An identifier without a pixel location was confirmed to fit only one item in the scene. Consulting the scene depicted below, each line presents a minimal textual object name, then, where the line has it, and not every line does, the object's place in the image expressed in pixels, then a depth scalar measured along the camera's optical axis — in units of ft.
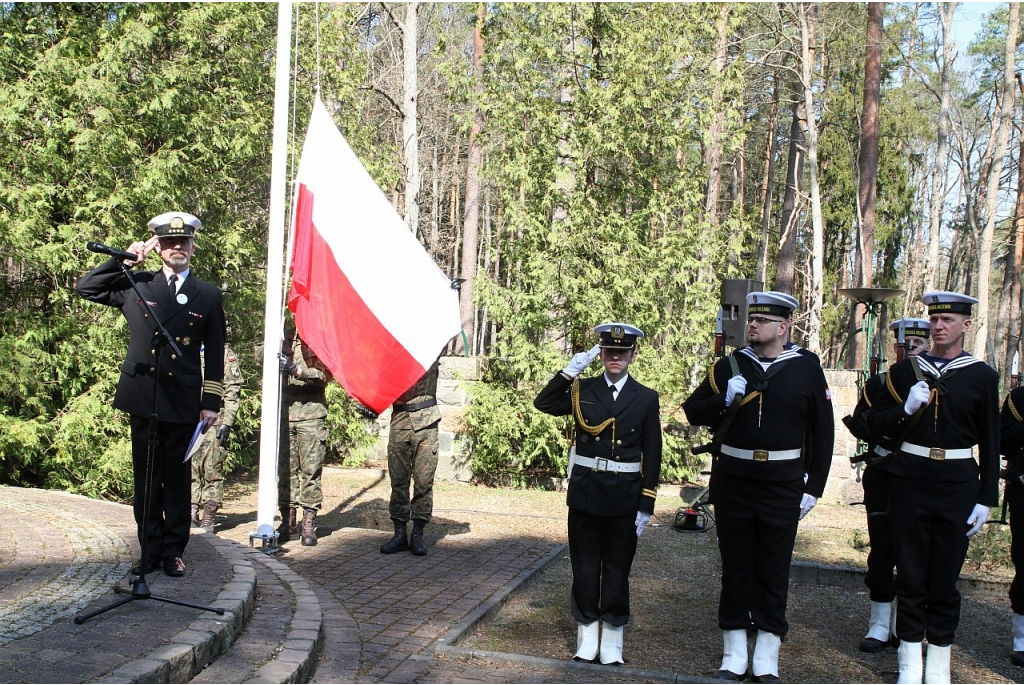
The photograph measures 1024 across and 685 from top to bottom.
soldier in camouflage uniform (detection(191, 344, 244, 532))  29.91
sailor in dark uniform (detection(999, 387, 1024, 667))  20.13
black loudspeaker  28.53
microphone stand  16.19
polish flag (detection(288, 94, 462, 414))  25.26
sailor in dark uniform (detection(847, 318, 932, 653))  20.74
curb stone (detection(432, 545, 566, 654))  19.15
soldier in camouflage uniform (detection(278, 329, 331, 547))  27.81
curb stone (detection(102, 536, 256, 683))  13.26
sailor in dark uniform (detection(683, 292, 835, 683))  17.56
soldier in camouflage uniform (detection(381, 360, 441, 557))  27.43
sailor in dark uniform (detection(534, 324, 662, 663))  18.45
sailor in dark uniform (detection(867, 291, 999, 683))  17.56
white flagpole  24.02
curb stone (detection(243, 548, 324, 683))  15.80
